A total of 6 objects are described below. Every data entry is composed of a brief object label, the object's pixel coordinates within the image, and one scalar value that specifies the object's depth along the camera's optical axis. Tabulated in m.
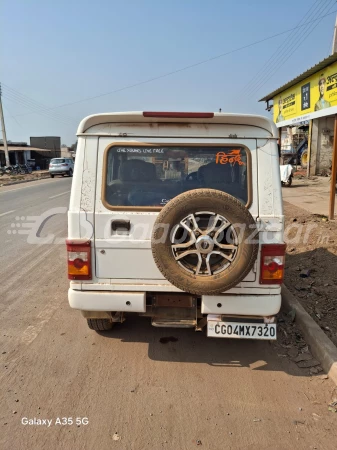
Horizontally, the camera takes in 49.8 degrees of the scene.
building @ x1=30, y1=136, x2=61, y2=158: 56.12
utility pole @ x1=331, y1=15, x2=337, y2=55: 15.09
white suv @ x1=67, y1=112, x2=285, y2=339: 3.10
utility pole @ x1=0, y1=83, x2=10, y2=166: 34.58
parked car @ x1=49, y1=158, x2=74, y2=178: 31.50
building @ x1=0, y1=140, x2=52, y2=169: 42.16
